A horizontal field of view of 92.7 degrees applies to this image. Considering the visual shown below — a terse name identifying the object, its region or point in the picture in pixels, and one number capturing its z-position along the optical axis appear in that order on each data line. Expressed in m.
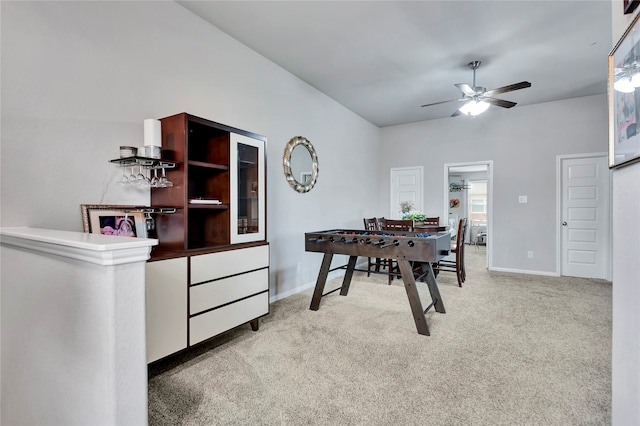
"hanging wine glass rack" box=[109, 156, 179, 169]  2.00
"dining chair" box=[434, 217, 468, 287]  4.20
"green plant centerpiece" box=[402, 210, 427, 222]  4.77
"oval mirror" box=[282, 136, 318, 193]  3.85
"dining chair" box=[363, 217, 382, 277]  4.79
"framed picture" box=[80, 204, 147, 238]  1.99
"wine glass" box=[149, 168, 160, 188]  2.11
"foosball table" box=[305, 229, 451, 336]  2.65
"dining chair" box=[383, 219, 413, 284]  4.39
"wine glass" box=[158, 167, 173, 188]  2.10
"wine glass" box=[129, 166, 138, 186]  2.12
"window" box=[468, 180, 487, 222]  10.27
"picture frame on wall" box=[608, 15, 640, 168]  1.13
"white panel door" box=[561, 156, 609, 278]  4.69
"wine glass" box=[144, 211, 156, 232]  2.22
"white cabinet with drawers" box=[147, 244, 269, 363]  1.89
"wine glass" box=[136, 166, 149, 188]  2.14
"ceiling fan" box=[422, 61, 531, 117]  3.43
